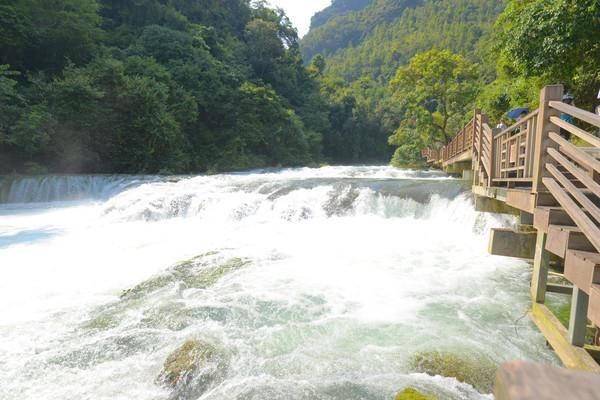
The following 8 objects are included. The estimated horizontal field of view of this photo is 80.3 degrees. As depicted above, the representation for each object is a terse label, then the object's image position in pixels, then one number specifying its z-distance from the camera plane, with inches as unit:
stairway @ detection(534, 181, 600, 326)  94.7
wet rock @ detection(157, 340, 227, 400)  136.8
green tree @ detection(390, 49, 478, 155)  862.5
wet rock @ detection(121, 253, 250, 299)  233.9
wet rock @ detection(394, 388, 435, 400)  114.9
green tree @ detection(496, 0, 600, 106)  279.4
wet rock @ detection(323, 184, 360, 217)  434.3
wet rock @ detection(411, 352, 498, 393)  140.3
